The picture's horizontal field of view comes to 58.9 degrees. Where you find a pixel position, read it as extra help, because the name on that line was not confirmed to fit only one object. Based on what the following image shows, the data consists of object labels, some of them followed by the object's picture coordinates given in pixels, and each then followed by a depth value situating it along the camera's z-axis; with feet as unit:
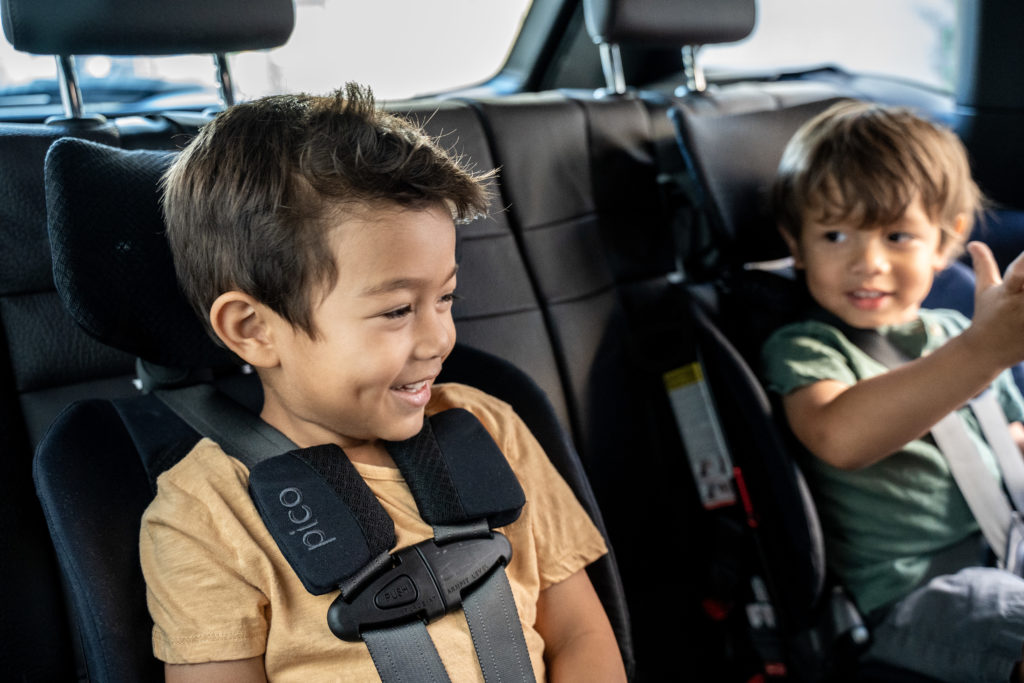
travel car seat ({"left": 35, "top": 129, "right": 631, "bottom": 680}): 3.20
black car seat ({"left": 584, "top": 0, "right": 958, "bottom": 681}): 4.79
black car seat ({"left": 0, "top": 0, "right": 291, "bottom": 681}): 3.74
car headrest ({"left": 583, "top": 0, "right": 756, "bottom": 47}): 6.42
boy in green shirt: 4.36
